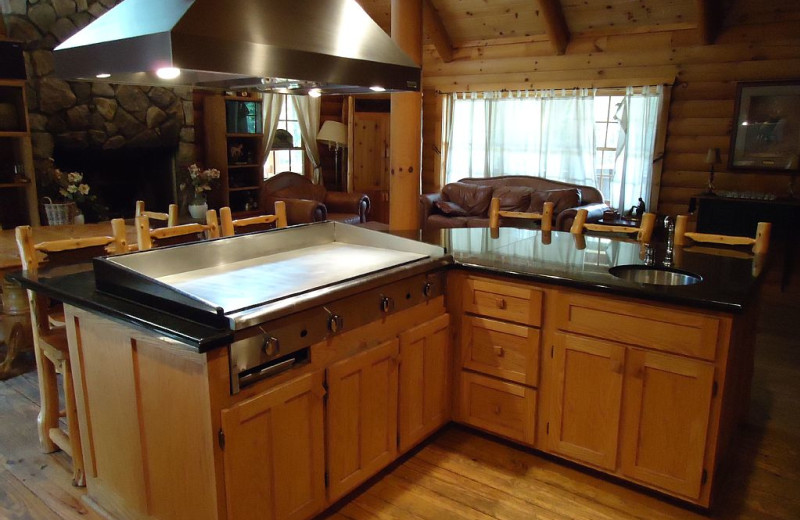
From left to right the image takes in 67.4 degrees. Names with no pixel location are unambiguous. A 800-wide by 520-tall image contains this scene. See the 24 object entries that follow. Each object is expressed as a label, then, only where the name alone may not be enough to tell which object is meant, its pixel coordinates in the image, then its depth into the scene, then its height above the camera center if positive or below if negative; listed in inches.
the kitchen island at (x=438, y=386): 70.4 -34.3
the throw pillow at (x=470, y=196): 278.1 -25.1
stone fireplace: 200.1 +5.9
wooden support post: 144.9 +3.1
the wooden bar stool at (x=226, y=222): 118.2 -16.0
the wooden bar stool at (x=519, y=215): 134.7 -16.5
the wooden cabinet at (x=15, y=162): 191.5 -7.5
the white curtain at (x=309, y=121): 299.3 +9.9
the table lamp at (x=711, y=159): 224.0 -5.6
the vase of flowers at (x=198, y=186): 237.5 -18.1
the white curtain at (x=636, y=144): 248.1 -0.3
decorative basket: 195.2 -23.6
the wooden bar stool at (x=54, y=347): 92.3 -32.3
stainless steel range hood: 57.7 +10.1
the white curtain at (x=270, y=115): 283.3 +11.9
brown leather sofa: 248.7 -24.8
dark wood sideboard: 204.1 -24.9
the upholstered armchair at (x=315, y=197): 268.4 -25.0
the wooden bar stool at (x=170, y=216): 136.9 -17.3
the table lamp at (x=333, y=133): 299.4 +4.0
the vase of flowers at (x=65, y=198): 195.2 -19.7
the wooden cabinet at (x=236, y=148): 255.1 -3.2
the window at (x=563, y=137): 253.4 +2.6
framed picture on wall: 217.2 +6.0
